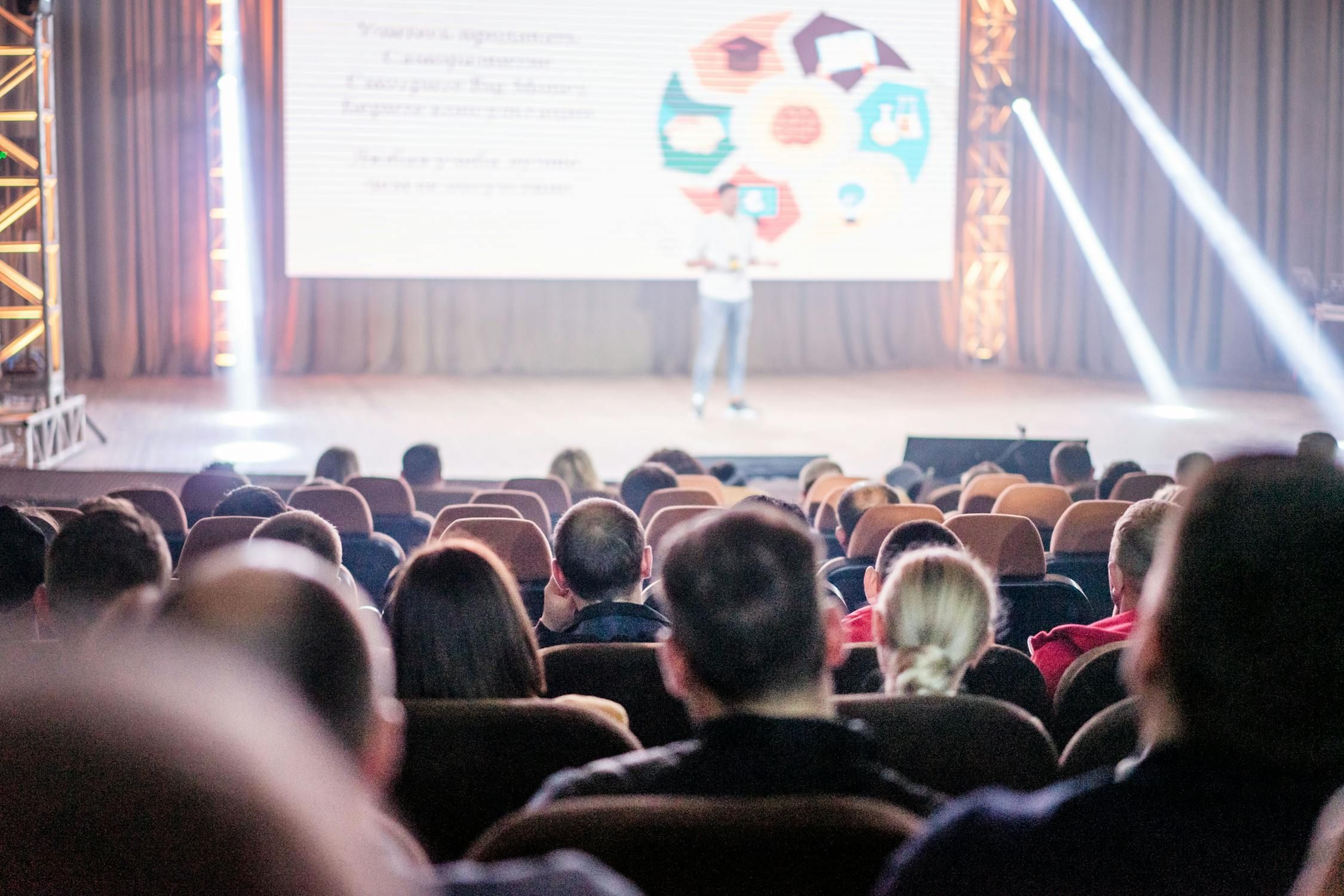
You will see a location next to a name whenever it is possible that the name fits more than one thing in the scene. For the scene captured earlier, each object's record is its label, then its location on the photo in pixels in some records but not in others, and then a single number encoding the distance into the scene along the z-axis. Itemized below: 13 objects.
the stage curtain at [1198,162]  11.73
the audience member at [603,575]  2.49
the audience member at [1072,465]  5.37
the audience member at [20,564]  2.56
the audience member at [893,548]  2.72
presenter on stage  8.49
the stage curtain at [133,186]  9.98
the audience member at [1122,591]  2.49
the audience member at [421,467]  5.16
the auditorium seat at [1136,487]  4.76
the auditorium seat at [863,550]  3.48
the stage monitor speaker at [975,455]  6.40
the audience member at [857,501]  3.95
